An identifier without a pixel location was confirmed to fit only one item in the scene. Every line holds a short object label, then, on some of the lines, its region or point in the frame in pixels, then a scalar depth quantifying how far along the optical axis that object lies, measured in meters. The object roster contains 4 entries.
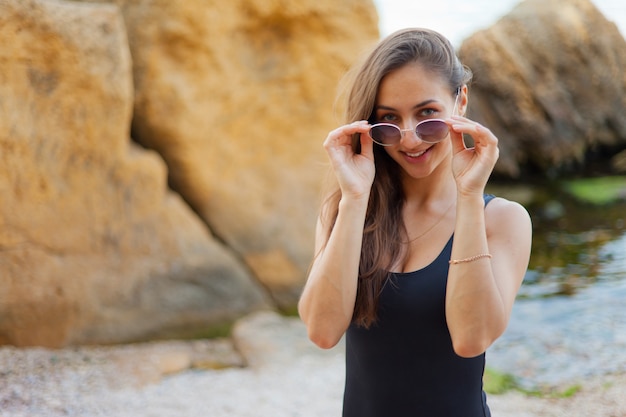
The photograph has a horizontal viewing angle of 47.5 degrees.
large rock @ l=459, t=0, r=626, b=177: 12.91
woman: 1.84
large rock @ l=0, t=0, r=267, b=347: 4.71
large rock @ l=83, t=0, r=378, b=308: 5.66
